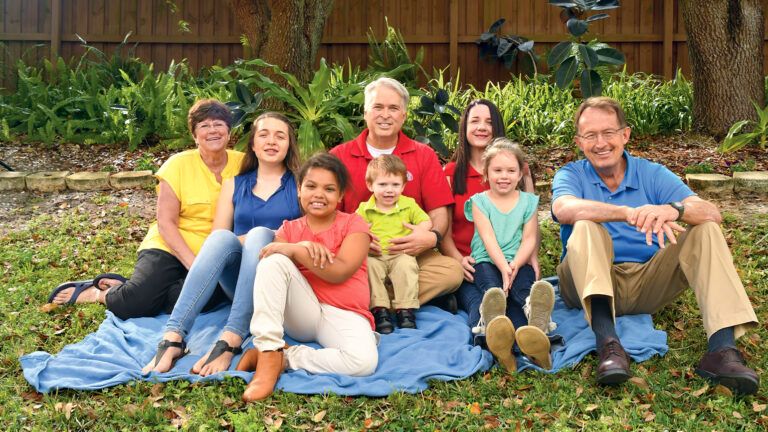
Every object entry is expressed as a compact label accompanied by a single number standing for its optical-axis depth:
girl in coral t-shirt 3.44
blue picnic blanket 3.49
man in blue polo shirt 3.38
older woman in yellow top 4.22
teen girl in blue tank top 3.69
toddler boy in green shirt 4.10
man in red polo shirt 4.25
